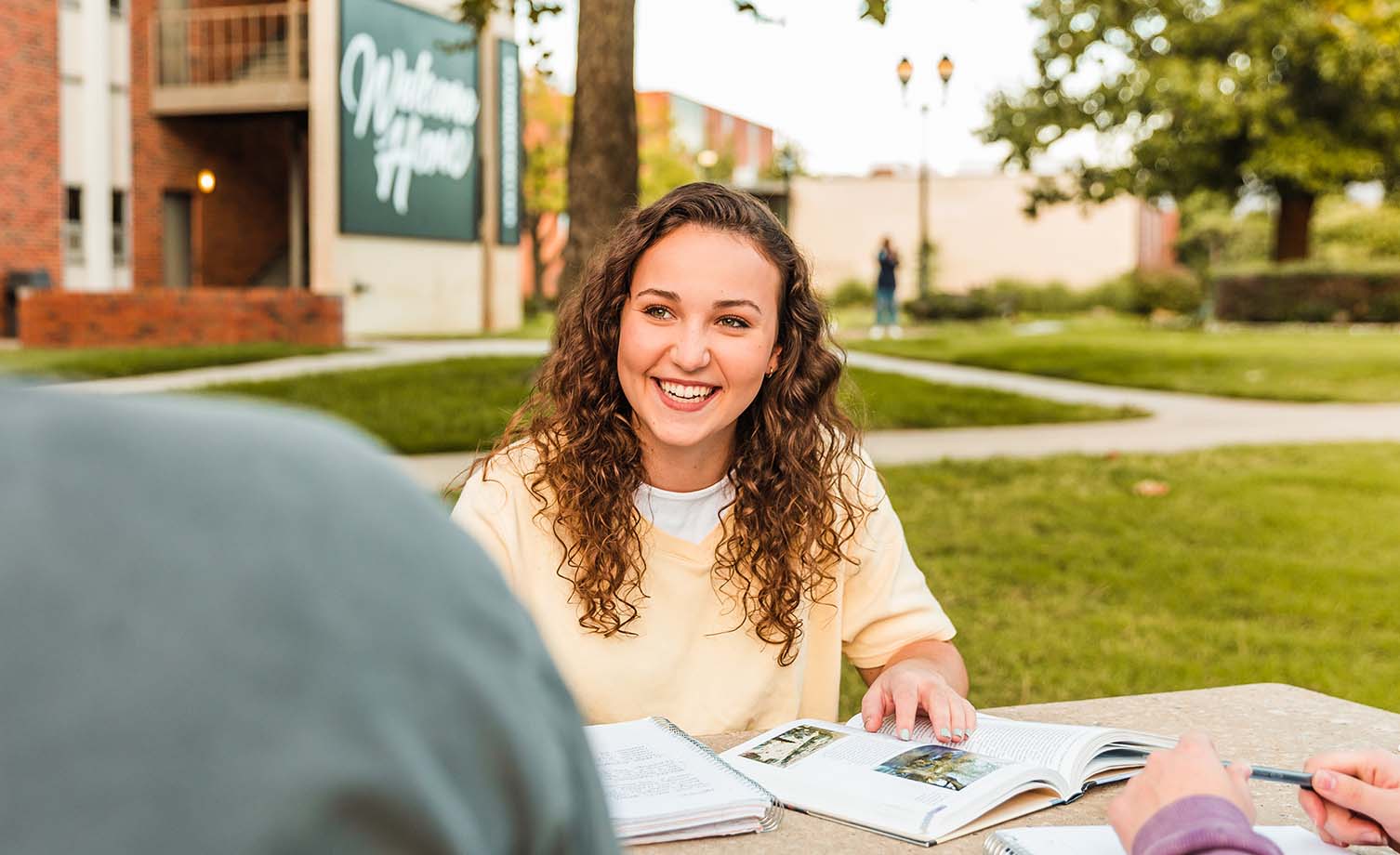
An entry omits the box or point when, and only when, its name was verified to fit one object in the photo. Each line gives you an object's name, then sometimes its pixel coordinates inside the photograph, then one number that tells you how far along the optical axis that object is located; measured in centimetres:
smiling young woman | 240
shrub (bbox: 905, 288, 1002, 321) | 2595
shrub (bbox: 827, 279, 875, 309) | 4138
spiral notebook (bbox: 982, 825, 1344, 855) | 154
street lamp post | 2069
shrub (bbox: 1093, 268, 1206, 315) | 3556
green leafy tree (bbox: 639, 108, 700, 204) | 4059
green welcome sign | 2227
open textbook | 169
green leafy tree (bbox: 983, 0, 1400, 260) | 2208
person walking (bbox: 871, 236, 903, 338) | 2326
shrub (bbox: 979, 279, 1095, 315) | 3878
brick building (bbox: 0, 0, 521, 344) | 1989
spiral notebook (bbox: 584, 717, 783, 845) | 163
